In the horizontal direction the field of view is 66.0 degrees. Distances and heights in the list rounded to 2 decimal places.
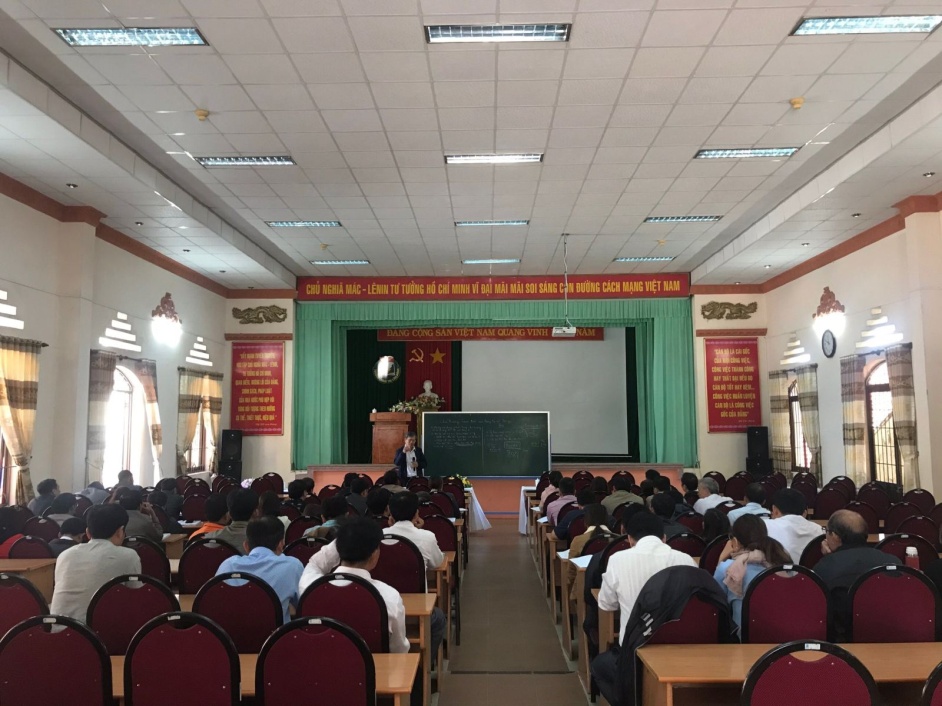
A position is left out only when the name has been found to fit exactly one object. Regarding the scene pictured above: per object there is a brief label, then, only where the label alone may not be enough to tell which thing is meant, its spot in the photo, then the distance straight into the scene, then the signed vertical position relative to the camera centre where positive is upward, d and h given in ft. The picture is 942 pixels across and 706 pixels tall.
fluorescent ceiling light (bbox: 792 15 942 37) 15.96 +8.76
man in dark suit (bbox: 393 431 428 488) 35.60 -1.85
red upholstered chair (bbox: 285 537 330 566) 13.75 -2.35
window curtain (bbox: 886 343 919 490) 27.58 +0.39
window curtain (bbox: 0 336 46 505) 23.81 +0.79
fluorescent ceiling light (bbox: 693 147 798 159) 23.79 +8.85
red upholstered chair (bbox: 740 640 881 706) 6.59 -2.37
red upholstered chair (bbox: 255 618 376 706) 7.34 -2.46
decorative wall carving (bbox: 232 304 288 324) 44.24 +6.70
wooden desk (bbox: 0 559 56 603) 14.21 -2.83
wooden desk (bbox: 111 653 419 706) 7.71 -2.81
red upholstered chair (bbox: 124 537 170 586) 13.83 -2.51
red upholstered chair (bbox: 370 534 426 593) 13.28 -2.59
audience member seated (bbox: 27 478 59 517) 21.47 -2.11
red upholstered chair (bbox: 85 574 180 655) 9.73 -2.45
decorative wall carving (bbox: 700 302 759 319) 43.50 +6.64
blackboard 44.06 -1.30
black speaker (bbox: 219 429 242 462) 42.29 -1.24
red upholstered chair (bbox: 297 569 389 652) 9.34 -2.33
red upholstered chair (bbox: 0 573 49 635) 9.82 -2.32
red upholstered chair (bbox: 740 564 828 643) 9.73 -2.44
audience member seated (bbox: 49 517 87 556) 15.53 -2.40
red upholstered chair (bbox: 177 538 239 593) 13.17 -2.50
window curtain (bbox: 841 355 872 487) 32.01 +0.11
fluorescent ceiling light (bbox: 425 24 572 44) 16.24 +8.78
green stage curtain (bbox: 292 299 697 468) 43.78 +4.83
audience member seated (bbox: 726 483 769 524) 20.43 -2.08
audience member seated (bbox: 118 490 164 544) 16.85 -2.25
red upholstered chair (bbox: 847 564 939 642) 9.81 -2.51
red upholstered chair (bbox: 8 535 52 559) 15.33 -2.57
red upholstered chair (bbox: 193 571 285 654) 9.72 -2.43
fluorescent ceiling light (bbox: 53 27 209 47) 16.15 +8.74
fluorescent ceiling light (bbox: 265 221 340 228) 32.19 +8.89
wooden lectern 44.70 -0.58
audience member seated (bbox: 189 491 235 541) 15.65 -1.88
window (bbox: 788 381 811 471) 39.45 -0.74
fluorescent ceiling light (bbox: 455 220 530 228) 32.30 +8.88
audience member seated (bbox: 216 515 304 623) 10.76 -2.08
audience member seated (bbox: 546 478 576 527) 21.93 -2.37
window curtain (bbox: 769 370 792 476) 40.14 -0.18
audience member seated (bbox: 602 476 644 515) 19.93 -2.12
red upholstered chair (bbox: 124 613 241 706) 7.34 -2.43
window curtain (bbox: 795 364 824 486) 36.45 +0.39
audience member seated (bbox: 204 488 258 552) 14.30 -1.78
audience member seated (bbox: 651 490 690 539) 16.84 -1.98
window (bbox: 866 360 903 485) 30.48 -0.47
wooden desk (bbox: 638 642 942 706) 7.85 -2.77
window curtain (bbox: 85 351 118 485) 28.25 +0.58
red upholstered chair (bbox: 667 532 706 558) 14.34 -2.39
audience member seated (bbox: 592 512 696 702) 10.41 -2.19
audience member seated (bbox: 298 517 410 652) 9.70 -1.91
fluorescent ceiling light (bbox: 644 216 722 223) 31.76 +8.88
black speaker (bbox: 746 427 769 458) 41.91 -1.21
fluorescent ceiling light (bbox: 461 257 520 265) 39.93 +8.93
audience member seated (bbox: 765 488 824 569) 14.82 -2.26
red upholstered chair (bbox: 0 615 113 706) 7.40 -2.42
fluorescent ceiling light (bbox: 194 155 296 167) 24.29 +8.83
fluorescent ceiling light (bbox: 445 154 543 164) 24.14 +8.83
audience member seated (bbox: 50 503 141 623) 10.98 -2.21
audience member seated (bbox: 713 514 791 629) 10.76 -2.04
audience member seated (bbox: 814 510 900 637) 10.75 -2.20
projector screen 51.26 +2.51
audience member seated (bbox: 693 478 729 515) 21.34 -2.27
